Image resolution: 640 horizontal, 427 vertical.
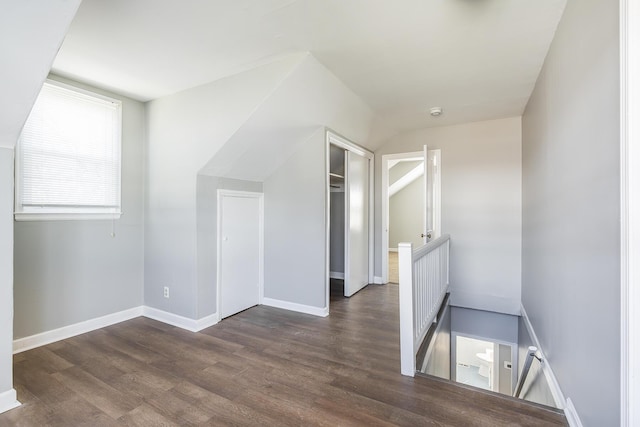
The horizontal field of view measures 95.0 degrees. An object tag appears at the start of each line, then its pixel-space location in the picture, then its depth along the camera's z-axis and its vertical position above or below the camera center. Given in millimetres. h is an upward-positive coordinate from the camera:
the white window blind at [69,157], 2529 +519
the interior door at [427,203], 3510 +122
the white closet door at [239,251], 3221 -446
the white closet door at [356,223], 4004 -151
